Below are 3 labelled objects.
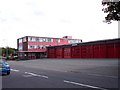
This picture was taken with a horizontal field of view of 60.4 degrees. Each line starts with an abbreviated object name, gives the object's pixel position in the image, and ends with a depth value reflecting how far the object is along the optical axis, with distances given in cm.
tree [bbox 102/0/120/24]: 909
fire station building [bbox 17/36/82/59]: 3950
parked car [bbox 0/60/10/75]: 897
